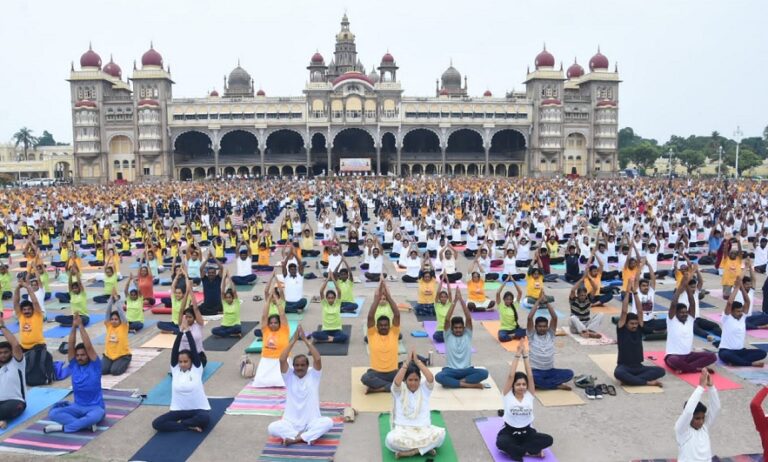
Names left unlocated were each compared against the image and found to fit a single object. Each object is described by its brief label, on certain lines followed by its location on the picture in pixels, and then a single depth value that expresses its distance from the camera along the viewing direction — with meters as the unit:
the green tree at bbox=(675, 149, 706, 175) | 82.69
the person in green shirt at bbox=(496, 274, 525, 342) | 10.38
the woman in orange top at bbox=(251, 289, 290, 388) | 8.35
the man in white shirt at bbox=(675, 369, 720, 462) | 5.50
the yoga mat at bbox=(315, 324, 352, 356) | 9.89
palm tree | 107.88
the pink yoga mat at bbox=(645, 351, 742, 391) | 8.20
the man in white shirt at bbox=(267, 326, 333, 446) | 6.61
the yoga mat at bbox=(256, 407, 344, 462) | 6.34
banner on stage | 67.94
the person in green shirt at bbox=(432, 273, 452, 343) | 9.92
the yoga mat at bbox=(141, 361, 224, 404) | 7.90
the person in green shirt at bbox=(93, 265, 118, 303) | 12.77
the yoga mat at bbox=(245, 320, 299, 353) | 9.93
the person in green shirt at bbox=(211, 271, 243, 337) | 10.68
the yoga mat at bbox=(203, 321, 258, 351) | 10.18
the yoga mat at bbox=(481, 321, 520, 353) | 10.15
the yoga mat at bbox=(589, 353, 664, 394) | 8.11
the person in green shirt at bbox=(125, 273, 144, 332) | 11.03
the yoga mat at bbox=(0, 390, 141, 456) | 6.50
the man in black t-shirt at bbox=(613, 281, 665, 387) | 8.13
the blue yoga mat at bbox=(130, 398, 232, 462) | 6.37
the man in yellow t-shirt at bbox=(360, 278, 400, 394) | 8.02
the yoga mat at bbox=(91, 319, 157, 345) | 10.66
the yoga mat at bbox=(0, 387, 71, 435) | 7.25
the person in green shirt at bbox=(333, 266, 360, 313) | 12.12
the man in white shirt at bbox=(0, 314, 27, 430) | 7.07
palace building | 68.88
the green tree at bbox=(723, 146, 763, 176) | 78.31
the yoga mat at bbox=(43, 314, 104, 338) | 11.00
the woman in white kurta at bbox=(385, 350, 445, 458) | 6.30
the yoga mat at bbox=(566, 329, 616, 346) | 10.34
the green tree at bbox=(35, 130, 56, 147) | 149.68
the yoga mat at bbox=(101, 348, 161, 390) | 8.52
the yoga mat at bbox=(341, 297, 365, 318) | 12.43
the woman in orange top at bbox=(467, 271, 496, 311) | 12.49
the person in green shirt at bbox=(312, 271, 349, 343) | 10.34
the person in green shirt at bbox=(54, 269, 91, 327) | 11.22
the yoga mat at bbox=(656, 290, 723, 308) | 12.85
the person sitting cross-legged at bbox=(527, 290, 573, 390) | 7.85
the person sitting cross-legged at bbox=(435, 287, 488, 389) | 8.20
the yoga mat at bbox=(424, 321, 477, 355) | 10.09
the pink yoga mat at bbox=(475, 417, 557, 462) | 6.29
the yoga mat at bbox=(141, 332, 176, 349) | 10.28
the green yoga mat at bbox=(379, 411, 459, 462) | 6.33
